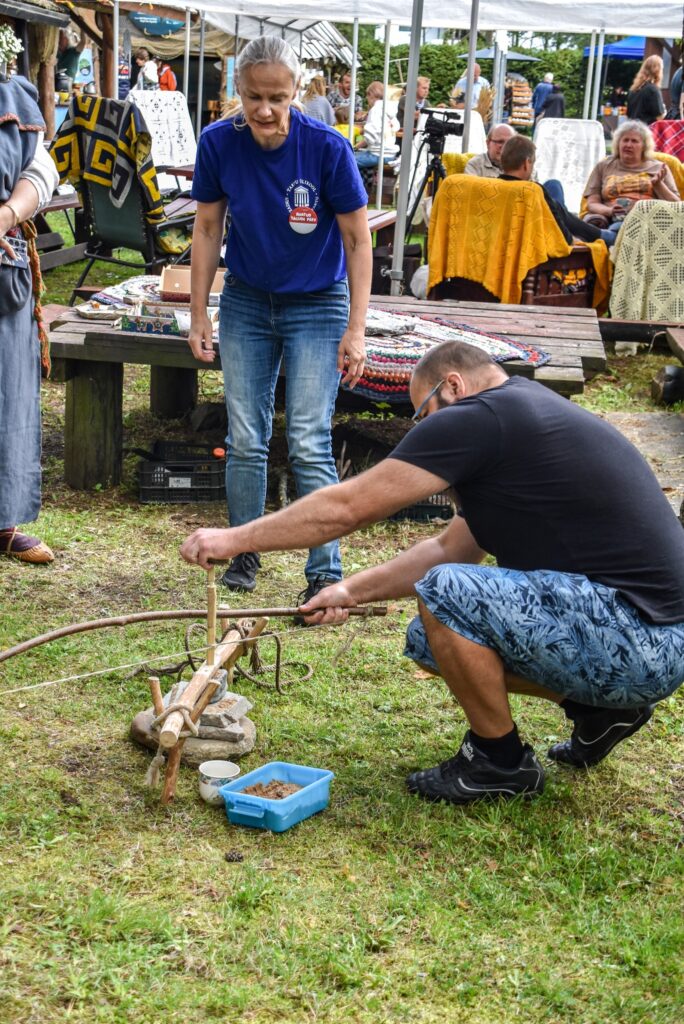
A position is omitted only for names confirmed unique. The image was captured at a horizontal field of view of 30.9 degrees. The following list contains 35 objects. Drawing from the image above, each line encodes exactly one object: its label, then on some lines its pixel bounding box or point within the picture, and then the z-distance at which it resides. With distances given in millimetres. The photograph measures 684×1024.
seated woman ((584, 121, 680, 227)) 9359
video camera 9711
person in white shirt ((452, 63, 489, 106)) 18006
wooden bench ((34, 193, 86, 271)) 10547
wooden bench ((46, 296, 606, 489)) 5133
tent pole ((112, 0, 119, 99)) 10477
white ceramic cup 2938
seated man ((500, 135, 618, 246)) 8219
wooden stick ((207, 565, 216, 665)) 2976
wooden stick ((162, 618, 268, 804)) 2865
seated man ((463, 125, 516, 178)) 9383
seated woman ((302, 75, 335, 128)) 12414
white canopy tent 11680
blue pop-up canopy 29938
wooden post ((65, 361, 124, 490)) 5402
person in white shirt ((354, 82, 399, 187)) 15469
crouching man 2789
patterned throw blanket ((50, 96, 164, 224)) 8336
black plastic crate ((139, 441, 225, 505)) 5395
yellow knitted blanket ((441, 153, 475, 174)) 10016
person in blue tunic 4031
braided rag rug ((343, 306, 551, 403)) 5105
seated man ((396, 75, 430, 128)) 18359
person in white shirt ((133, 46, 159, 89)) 18752
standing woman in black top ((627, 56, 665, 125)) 13102
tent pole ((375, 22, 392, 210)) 13086
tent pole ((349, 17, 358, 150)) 13288
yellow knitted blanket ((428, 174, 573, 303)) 8094
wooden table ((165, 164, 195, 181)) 11508
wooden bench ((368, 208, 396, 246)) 9117
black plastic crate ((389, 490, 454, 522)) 5371
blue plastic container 2811
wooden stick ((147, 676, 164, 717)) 2982
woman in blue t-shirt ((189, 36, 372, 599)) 3920
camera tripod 9836
